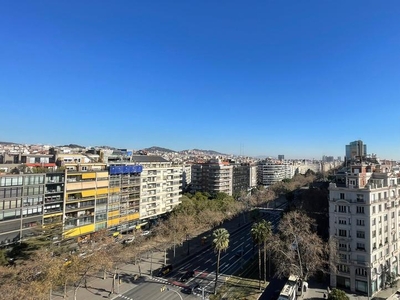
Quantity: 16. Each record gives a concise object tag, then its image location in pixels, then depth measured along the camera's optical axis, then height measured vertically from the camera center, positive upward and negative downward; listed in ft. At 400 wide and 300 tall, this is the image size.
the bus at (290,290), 148.77 -63.10
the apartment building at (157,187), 319.27 -23.56
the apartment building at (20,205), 198.29 -28.76
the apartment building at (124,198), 279.28 -31.39
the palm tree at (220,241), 164.66 -40.82
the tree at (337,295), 145.38 -61.61
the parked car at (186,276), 185.37 -69.32
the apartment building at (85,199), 241.35 -29.09
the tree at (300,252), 157.58 -46.26
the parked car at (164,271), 193.98 -68.70
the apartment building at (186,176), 572.10 -19.63
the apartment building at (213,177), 474.90 -16.12
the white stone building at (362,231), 169.58 -35.83
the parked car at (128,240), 251.29 -65.66
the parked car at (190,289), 167.63 -69.82
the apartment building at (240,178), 525.75 -19.19
